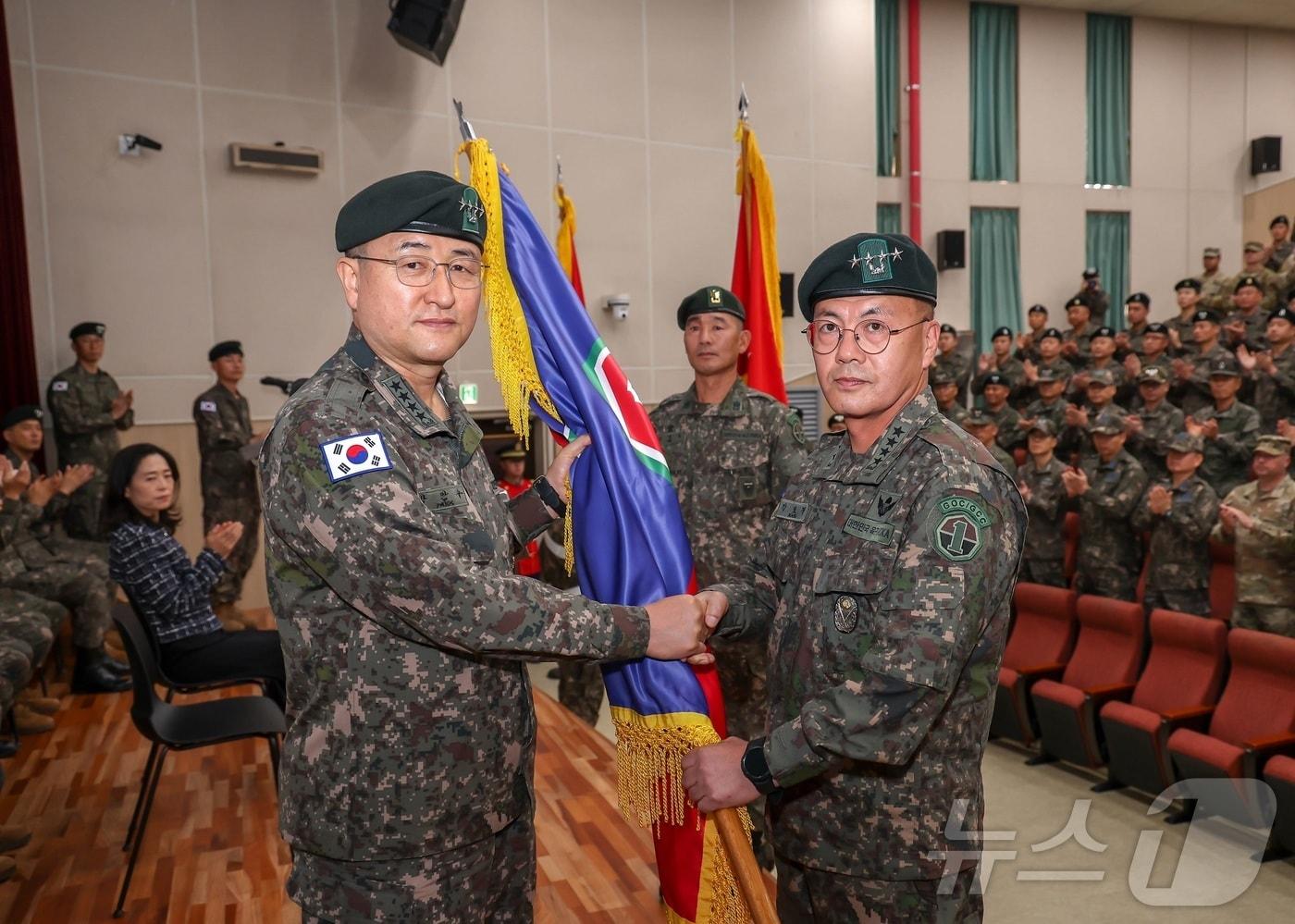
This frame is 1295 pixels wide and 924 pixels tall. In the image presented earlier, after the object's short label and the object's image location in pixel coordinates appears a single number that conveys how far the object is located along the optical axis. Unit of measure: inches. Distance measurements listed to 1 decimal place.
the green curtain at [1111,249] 462.6
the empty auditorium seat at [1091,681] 173.5
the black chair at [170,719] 119.3
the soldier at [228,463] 254.5
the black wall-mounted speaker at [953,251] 424.5
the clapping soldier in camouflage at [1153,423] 242.1
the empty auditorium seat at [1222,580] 192.4
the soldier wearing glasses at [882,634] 59.5
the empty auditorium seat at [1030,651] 189.2
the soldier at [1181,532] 186.5
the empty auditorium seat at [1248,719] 142.4
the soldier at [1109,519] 204.5
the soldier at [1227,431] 229.3
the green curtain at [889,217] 426.9
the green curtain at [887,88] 420.5
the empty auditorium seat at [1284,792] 135.9
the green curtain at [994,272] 441.7
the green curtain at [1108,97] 451.8
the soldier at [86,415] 243.9
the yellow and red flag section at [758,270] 183.0
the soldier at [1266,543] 165.8
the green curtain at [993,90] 433.7
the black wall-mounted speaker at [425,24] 266.2
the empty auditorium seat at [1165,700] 157.2
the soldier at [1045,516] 221.9
